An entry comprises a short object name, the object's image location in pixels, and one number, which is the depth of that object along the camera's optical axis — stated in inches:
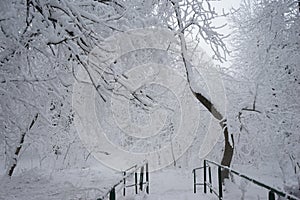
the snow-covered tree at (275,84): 408.8
